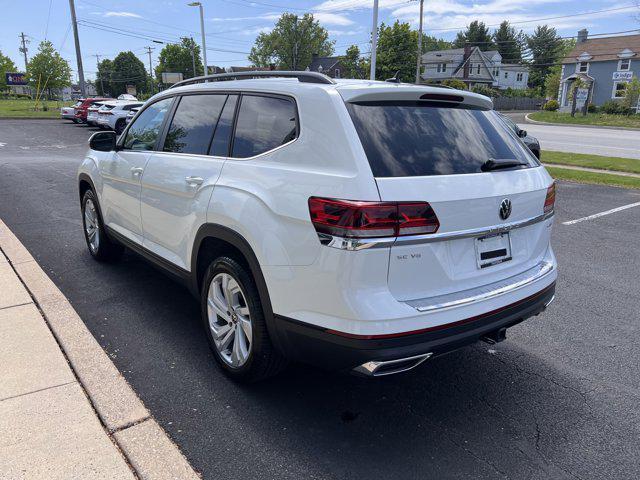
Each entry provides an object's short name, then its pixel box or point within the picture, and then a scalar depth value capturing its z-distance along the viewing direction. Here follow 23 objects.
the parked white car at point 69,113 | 30.76
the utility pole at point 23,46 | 100.31
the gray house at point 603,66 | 53.09
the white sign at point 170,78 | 67.44
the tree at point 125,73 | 114.81
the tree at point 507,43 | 108.00
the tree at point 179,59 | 110.03
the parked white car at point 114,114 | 25.00
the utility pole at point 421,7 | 42.91
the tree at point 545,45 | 111.44
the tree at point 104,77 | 104.19
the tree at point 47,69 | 48.66
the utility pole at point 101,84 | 100.78
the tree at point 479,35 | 108.00
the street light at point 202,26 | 34.88
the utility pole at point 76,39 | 34.69
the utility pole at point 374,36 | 21.25
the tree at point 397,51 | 69.19
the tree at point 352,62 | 82.50
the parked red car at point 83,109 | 29.17
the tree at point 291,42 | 94.44
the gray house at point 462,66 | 76.88
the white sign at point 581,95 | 47.28
